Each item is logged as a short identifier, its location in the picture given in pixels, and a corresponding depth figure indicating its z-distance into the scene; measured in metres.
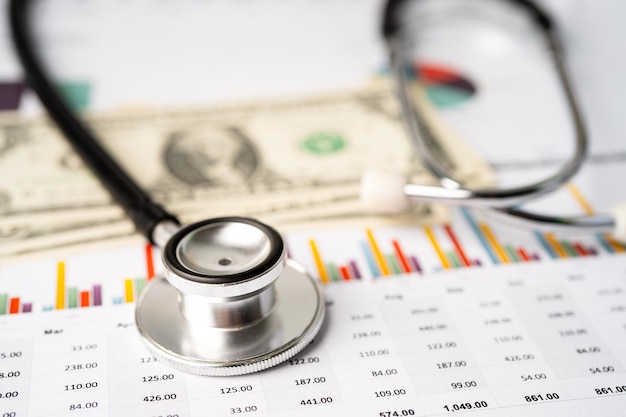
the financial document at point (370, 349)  0.20
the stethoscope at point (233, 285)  0.20
